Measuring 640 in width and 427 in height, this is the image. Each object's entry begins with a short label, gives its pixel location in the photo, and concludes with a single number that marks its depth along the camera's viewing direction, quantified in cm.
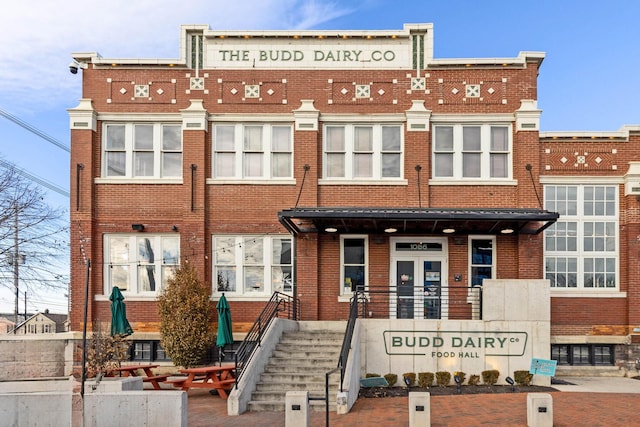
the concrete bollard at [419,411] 1130
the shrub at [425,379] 1633
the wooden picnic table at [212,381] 1459
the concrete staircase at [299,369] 1380
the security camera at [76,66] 2017
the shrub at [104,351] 1616
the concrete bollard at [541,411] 1134
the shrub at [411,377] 1613
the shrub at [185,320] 1816
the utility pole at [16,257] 2730
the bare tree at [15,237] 2656
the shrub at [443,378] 1642
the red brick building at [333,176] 1958
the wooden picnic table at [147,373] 1567
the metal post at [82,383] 1056
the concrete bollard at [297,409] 1127
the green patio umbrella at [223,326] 1723
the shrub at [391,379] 1628
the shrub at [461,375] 1623
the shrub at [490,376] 1658
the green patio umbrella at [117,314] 1703
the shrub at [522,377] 1648
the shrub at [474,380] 1658
